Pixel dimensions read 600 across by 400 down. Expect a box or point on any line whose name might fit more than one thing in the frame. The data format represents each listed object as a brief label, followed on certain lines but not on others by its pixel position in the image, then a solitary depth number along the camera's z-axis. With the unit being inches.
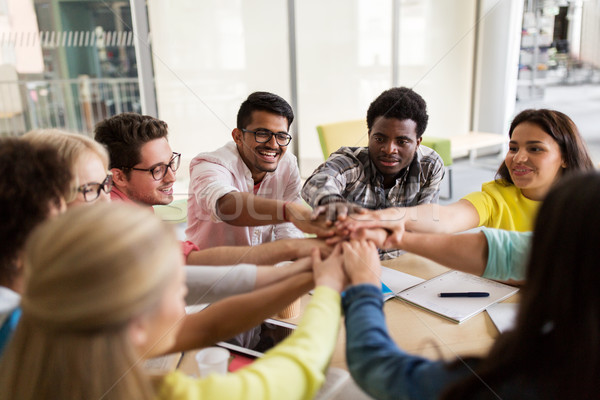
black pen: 53.5
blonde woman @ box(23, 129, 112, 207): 47.3
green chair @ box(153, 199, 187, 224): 114.4
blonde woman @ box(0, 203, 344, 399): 23.2
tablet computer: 40.7
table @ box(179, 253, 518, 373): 42.7
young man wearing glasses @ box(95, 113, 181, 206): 65.5
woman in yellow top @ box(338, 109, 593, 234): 63.3
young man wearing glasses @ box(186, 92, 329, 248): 66.2
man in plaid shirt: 74.0
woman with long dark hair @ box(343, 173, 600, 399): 24.8
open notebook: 50.3
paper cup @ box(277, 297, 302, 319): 49.1
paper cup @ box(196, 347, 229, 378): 38.2
